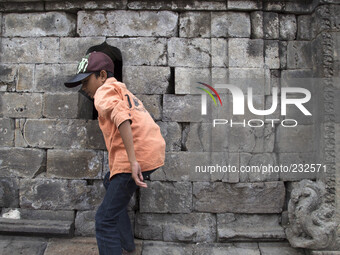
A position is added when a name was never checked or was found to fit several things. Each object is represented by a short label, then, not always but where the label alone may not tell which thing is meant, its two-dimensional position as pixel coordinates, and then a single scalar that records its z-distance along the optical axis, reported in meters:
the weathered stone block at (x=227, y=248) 3.55
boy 2.59
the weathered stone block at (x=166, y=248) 3.55
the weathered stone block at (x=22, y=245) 3.49
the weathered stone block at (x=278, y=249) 3.52
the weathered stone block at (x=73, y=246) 3.46
